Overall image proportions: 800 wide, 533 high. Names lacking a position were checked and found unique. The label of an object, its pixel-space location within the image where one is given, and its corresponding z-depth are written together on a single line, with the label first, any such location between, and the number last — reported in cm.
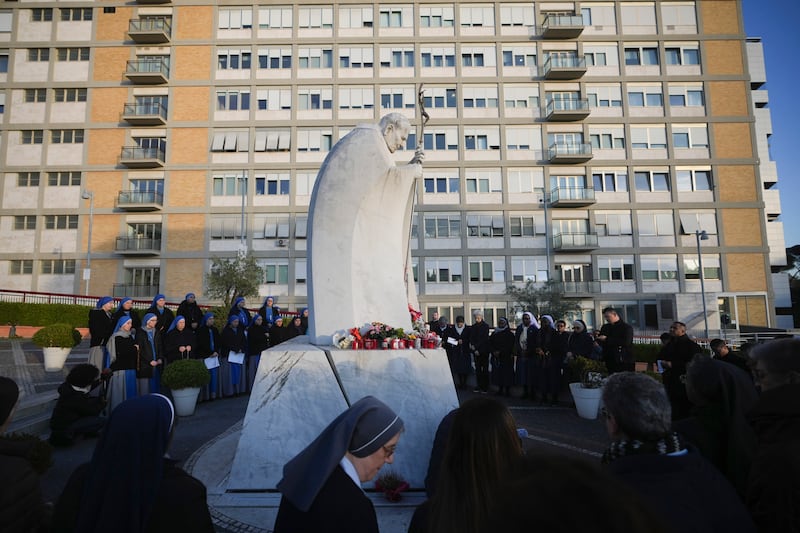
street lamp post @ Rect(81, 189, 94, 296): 3266
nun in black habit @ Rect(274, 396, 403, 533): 176
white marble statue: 633
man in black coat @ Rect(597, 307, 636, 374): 880
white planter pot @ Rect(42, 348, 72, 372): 1227
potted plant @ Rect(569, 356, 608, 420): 867
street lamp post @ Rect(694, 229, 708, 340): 2961
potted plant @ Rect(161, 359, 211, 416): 850
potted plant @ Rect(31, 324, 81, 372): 1221
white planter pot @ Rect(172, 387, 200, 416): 860
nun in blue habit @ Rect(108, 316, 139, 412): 775
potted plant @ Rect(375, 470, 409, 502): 472
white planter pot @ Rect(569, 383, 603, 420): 866
